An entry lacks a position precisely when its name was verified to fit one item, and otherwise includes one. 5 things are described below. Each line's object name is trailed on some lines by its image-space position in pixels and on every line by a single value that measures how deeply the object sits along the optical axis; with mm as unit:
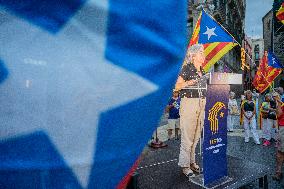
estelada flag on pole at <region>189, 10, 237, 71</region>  6434
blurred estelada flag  534
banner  3002
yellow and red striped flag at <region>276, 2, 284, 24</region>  8977
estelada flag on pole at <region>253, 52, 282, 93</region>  10391
